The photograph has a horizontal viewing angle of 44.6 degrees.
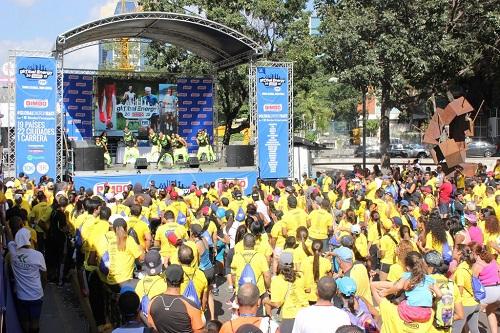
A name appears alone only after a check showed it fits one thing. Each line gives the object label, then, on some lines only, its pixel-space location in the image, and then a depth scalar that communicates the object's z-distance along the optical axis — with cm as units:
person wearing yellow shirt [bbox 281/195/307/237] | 890
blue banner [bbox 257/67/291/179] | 2234
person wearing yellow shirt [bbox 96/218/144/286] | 690
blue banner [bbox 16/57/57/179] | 1941
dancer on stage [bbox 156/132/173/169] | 2270
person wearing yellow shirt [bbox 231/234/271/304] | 672
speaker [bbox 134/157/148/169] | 2120
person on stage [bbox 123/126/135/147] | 2467
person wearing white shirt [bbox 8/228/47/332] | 671
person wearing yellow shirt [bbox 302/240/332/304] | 648
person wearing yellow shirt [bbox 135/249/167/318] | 563
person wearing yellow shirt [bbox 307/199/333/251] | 950
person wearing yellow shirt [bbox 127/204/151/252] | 872
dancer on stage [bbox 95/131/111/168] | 2334
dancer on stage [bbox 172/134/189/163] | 2334
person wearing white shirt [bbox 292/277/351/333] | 421
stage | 1991
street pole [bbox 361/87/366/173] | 2860
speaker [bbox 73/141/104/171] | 2012
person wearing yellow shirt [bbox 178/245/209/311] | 578
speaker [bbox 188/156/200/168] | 2166
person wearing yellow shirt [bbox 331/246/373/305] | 589
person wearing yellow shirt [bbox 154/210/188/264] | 797
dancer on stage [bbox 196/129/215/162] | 2441
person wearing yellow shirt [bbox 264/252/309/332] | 612
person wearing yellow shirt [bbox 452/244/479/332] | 630
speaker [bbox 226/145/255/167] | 2198
